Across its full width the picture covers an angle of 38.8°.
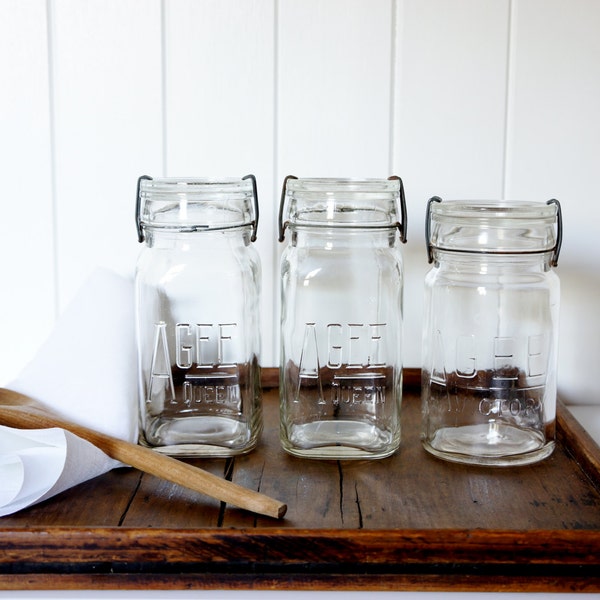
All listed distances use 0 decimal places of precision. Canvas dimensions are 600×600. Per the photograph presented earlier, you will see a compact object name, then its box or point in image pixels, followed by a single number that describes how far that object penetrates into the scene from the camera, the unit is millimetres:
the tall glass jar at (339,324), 782
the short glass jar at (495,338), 771
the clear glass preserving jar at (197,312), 787
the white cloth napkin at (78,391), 661
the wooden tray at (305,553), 592
